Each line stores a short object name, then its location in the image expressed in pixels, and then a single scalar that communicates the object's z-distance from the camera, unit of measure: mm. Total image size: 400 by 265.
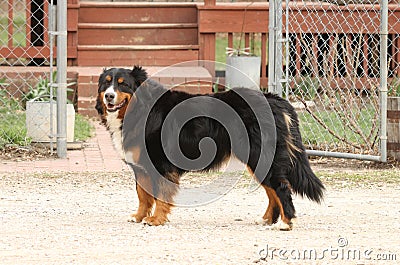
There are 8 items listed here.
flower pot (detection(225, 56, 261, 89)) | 23542
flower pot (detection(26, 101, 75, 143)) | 17429
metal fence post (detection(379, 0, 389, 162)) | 15667
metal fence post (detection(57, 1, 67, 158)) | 16768
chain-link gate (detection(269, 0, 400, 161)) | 15901
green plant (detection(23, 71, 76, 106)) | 19260
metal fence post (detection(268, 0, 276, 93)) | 17071
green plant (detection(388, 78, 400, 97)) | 17984
